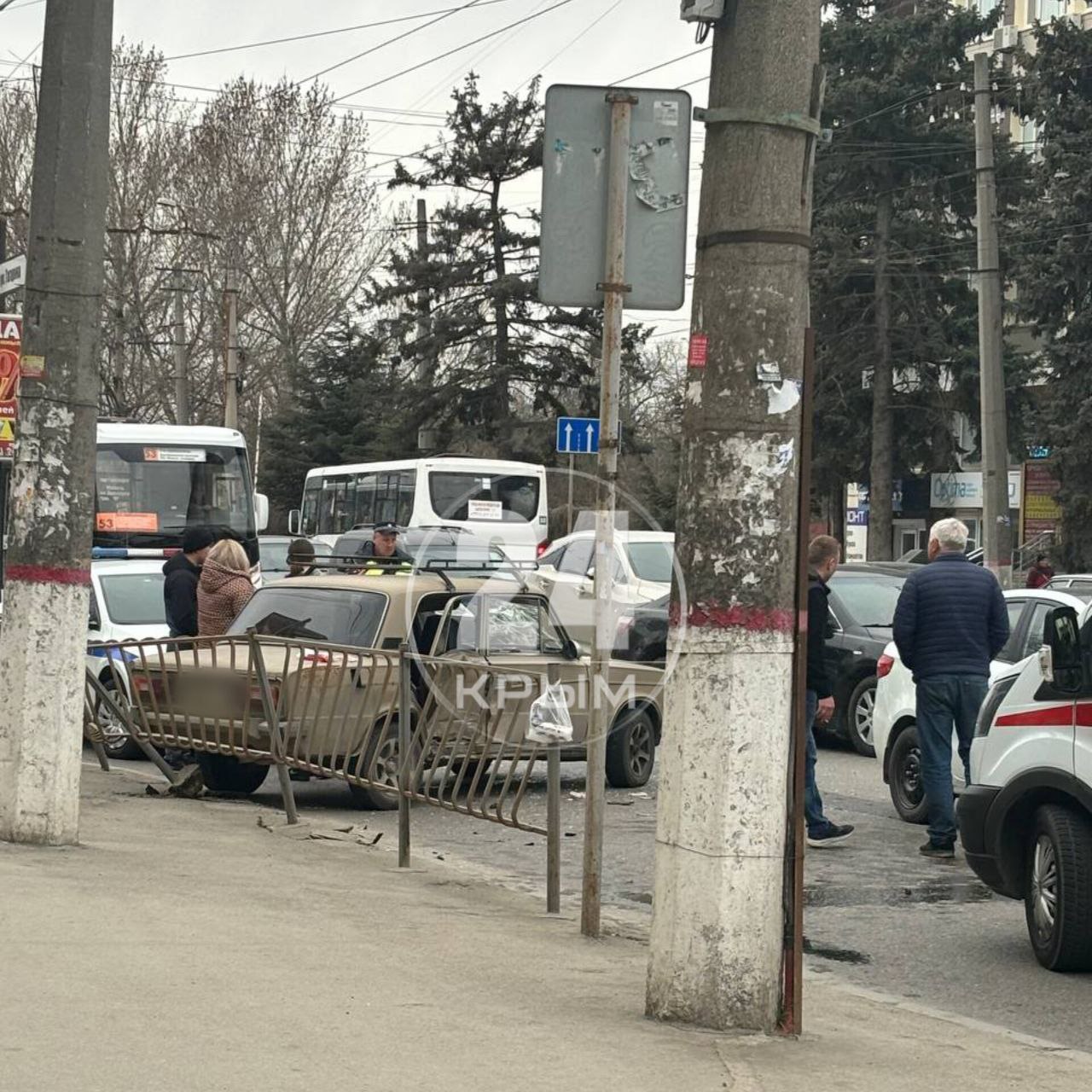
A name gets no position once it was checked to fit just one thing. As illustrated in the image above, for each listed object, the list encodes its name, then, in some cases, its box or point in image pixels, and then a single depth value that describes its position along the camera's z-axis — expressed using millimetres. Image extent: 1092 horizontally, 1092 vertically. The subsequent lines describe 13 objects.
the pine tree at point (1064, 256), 41469
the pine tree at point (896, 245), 49438
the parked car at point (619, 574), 23281
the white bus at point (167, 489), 27141
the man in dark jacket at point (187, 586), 14914
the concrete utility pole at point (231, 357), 43125
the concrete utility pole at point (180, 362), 45531
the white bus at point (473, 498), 39812
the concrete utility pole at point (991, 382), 30625
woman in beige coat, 14148
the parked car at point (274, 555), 29047
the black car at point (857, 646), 16719
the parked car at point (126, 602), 16812
